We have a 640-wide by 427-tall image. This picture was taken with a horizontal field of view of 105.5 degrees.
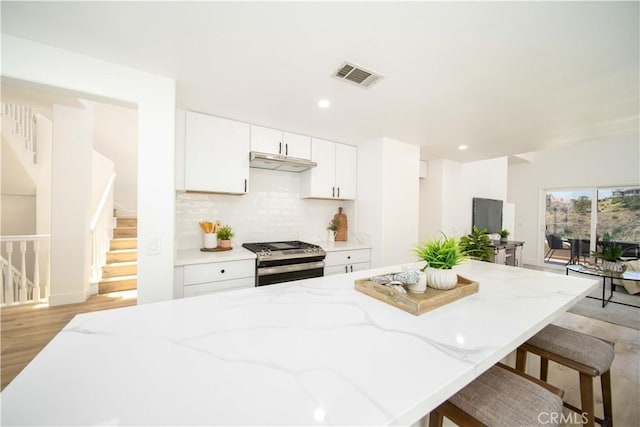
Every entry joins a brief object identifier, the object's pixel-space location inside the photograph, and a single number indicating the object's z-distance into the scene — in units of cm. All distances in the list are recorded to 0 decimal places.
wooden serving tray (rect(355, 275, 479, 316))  105
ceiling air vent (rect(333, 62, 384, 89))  166
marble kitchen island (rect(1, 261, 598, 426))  53
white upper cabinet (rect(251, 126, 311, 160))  271
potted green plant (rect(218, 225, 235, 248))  266
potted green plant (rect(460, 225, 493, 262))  375
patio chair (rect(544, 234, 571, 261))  599
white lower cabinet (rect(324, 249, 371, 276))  288
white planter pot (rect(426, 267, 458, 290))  125
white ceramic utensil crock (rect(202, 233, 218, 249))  259
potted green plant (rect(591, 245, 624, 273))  359
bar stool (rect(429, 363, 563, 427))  82
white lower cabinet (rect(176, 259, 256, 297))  206
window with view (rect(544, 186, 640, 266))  502
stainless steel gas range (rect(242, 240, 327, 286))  238
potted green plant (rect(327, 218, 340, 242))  348
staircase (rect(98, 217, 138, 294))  350
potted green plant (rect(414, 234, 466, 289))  125
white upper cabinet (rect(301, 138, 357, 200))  313
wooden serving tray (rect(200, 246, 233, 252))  254
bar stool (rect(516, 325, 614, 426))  120
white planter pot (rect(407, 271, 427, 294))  120
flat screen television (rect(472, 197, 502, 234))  510
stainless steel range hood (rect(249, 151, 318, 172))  259
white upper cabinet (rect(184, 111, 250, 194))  237
